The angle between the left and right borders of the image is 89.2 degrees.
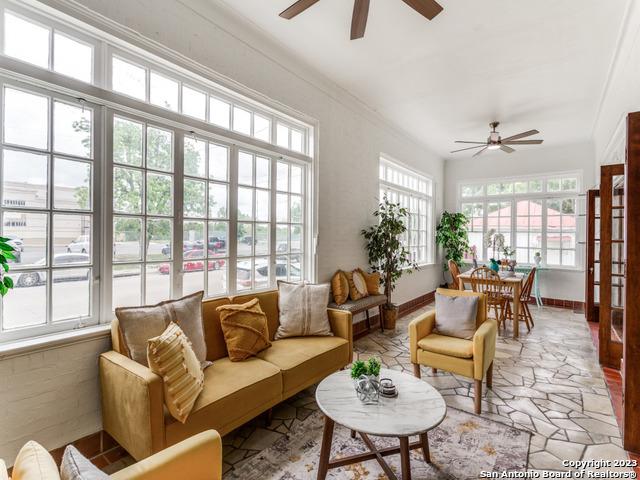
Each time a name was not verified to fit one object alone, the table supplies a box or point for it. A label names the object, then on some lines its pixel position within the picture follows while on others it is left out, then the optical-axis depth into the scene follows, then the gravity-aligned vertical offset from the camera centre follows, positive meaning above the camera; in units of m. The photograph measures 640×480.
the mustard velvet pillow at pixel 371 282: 4.54 -0.61
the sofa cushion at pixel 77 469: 0.88 -0.65
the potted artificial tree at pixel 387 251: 4.71 -0.18
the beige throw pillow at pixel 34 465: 0.87 -0.64
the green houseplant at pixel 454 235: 7.05 +0.09
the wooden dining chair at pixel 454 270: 5.38 -0.51
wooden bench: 3.87 -0.82
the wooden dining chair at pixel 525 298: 4.77 -0.88
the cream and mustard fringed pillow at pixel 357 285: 4.18 -0.62
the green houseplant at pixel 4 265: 1.46 -0.13
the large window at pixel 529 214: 6.35 +0.53
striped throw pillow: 1.75 -0.75
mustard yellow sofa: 1.71 -0.95
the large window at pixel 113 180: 1.89 +0.41
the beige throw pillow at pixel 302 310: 3.02 -0.68
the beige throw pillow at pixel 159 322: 2.01 -0.56
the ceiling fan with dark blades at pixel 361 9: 2.04 +1.48
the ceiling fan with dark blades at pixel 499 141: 4.73 +1.49
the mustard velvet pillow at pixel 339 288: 3.99 -0.61
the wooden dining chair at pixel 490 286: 4.57 -0.68
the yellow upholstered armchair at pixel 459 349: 2.61 -0.93
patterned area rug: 1.91 -1.38
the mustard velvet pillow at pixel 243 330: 2.48 -0.73
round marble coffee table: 1.65 -0.95
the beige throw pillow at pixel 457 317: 2.97 -0.72
